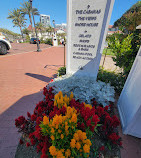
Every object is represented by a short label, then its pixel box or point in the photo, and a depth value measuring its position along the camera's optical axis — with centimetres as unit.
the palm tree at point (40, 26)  4022
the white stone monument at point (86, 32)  222
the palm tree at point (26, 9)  2840
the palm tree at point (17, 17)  3322
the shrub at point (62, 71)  412
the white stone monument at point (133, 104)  178
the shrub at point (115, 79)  316
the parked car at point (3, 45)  830
